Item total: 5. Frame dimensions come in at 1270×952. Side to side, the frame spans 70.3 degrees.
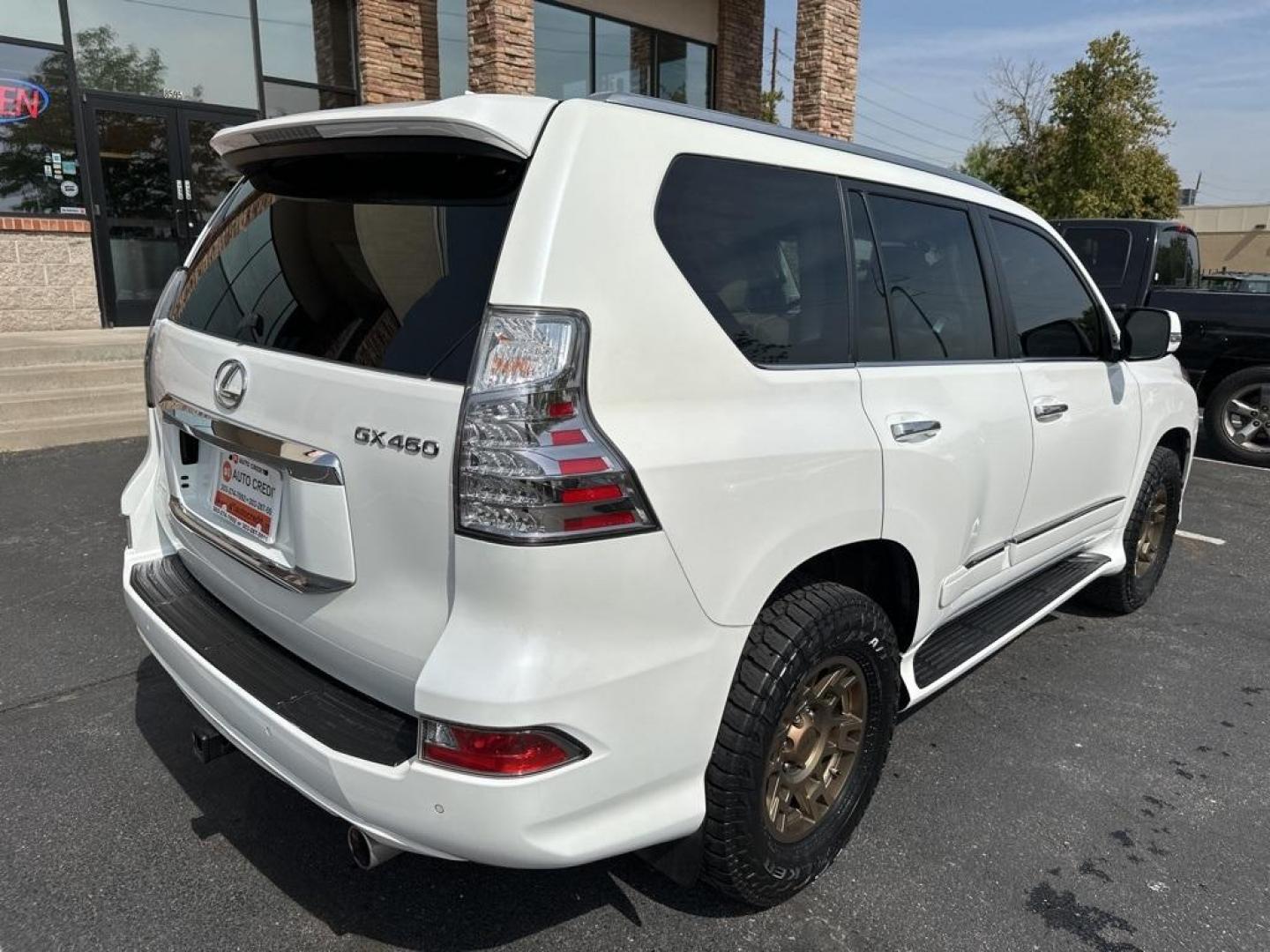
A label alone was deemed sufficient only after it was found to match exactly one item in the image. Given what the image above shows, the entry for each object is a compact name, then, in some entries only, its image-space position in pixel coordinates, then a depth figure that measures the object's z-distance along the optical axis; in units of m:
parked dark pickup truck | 8.05
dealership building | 9.20
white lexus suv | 1.71
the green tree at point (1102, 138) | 20.23
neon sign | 8.99
